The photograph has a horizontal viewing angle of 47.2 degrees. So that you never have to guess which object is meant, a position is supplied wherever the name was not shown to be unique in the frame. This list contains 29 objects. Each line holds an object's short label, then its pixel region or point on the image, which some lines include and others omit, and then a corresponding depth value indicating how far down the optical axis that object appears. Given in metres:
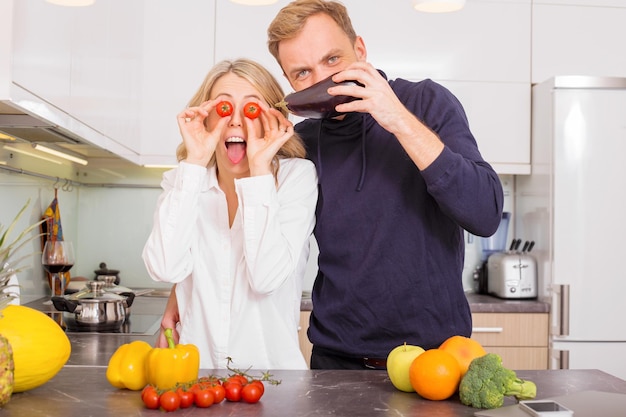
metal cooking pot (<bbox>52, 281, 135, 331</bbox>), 2.46
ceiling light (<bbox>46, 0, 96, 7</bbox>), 1.96
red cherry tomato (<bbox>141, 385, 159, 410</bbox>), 1.18
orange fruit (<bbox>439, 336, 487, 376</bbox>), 1.27
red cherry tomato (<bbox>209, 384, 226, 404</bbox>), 1.21
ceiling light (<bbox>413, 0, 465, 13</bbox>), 2.50
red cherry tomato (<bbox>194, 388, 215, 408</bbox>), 1.19
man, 1.70
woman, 1.62
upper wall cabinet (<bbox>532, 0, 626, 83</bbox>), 3.69
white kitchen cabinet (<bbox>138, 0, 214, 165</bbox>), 3.60
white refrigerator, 3.36
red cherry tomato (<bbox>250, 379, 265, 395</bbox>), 1.23
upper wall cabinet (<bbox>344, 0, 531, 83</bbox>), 3.66
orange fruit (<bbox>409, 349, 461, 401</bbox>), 1.23
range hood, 1.82
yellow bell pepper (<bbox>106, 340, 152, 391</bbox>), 1.29
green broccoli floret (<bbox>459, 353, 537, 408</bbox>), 1.18
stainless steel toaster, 3.54
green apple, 1.29
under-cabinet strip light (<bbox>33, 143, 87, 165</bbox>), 2.75
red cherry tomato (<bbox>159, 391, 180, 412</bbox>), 1.16
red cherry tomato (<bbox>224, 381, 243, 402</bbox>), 1.23
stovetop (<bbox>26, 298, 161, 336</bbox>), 2.49
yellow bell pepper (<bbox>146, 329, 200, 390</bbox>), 1.25
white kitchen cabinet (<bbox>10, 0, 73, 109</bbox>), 1.66
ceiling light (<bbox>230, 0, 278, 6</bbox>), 2.80
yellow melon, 1.23
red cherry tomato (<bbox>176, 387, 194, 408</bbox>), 1.18
